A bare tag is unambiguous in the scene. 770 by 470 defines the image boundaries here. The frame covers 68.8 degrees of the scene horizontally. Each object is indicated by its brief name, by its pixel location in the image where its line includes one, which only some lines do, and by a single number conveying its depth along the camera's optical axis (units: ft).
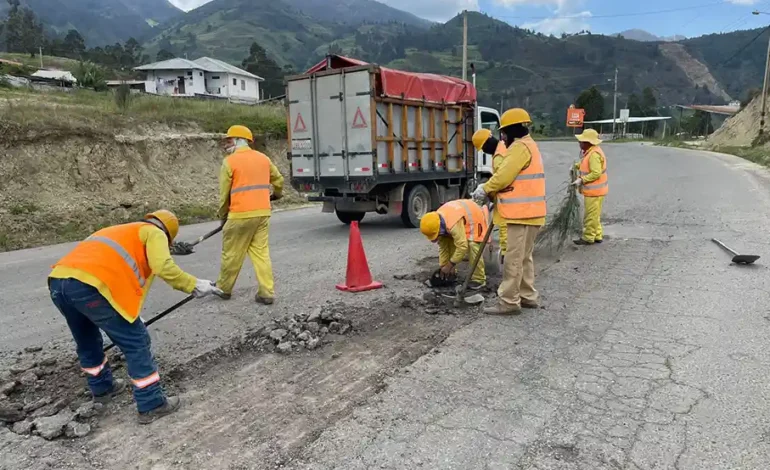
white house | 201.67
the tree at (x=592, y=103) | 255.91
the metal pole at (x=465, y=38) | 82.87
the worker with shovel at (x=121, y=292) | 10.48
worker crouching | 18.56
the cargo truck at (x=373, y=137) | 31.32
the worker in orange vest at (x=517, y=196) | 17.07
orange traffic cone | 19.98
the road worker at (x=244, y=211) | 19.02
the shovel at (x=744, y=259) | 22.03
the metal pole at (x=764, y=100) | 113.12
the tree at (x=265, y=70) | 243.40
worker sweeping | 27.32
